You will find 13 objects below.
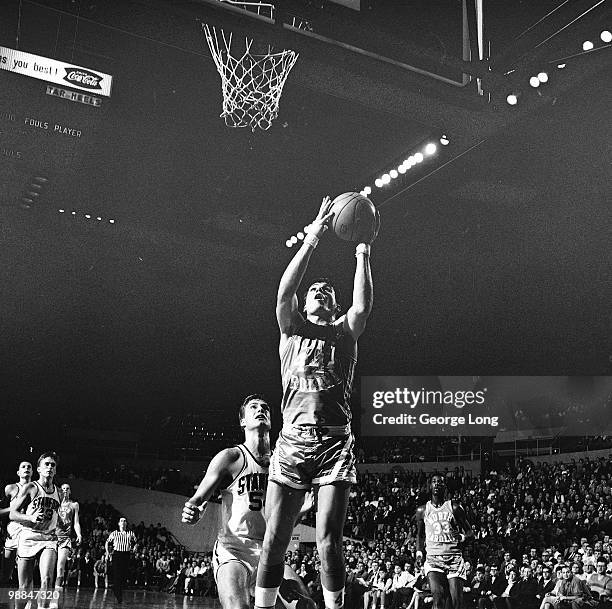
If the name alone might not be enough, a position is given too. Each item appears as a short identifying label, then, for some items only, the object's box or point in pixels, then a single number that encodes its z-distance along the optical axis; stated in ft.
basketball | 15.10
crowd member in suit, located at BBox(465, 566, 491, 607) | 35.91
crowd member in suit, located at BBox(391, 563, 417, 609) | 37.29
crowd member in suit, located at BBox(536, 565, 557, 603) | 33.42
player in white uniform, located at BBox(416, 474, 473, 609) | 24.56
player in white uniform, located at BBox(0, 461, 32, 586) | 25.09
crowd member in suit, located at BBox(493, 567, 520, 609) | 34.22
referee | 40.01
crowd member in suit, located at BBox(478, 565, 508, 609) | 34.67
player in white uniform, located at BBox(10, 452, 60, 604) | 24.36
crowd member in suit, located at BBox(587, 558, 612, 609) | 30.87
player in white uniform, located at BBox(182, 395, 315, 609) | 13.17
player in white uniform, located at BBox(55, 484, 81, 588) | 26.35
